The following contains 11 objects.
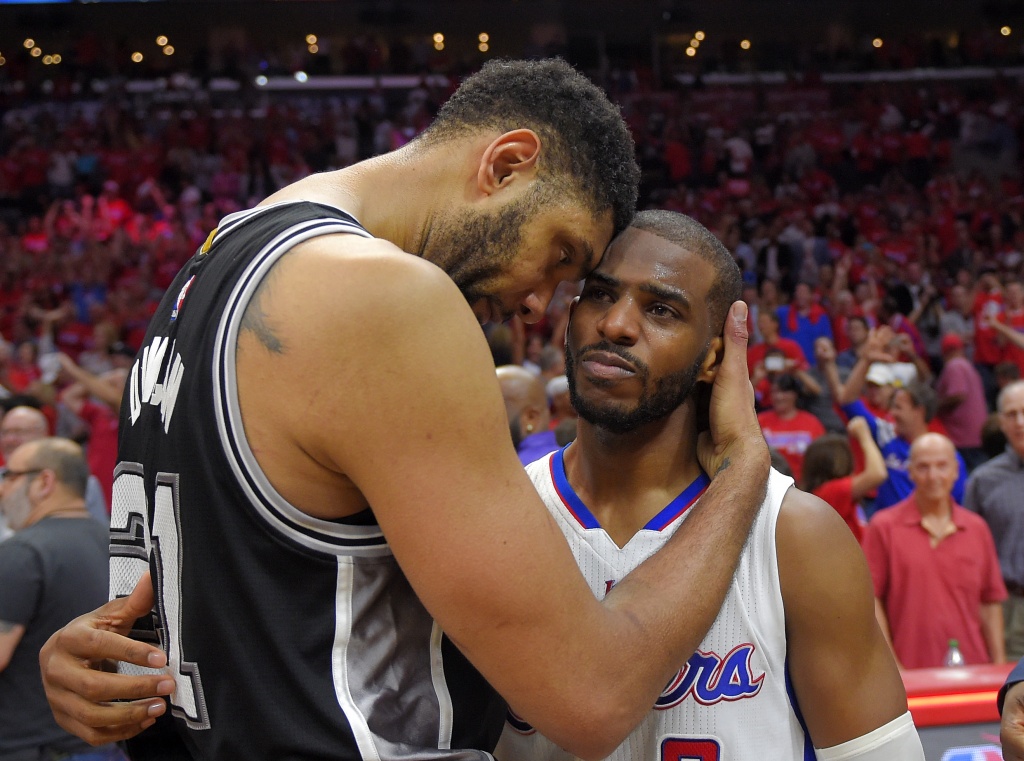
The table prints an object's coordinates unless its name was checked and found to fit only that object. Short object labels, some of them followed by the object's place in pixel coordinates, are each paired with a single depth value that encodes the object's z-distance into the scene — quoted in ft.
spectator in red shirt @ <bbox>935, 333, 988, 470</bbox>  23.82
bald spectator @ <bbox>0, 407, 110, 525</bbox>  17.15
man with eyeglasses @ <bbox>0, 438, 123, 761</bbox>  11.64
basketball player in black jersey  3.98
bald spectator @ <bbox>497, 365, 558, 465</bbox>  16.43
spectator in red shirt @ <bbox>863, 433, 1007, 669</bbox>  14.51
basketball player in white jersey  5.62
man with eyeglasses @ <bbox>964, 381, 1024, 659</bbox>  15.69
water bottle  12.44
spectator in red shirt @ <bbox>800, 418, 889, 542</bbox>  16.40
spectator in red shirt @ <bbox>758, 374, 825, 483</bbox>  20.43
